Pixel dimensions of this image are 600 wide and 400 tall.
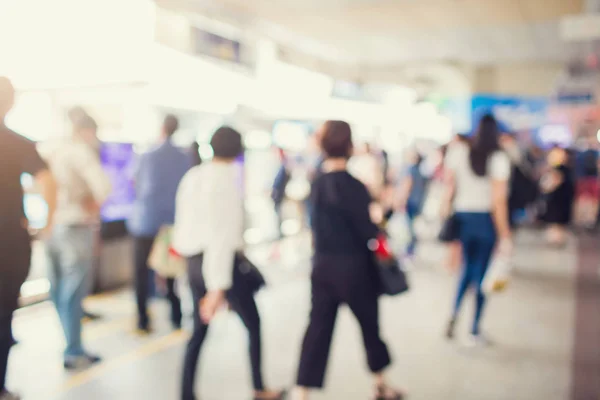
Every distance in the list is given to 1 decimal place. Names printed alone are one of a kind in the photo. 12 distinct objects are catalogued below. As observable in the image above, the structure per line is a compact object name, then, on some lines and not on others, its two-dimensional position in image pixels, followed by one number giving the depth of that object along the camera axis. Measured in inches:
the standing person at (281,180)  270.1
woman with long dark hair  155.9
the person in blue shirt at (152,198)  163.9
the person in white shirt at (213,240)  104.7
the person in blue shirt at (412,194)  297.1
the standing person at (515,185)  283.4
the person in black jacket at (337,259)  105.3
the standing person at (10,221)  97.7
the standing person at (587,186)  439.5
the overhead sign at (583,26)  293.3
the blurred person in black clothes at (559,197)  358.0
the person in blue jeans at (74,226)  138.2
